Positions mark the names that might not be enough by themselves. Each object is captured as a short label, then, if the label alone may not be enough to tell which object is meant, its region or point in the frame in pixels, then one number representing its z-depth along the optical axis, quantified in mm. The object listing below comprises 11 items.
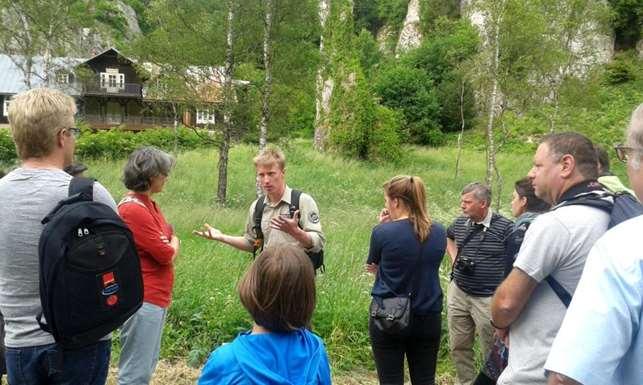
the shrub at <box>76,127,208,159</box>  27125
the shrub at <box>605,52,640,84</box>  37906
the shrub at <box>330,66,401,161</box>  29641
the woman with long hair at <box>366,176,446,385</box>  3748
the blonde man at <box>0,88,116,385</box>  2422
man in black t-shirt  4430
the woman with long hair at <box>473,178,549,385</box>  2910
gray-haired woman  3367
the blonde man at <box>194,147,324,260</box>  4113
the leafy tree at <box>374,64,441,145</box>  39219
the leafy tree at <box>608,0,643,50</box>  40312
